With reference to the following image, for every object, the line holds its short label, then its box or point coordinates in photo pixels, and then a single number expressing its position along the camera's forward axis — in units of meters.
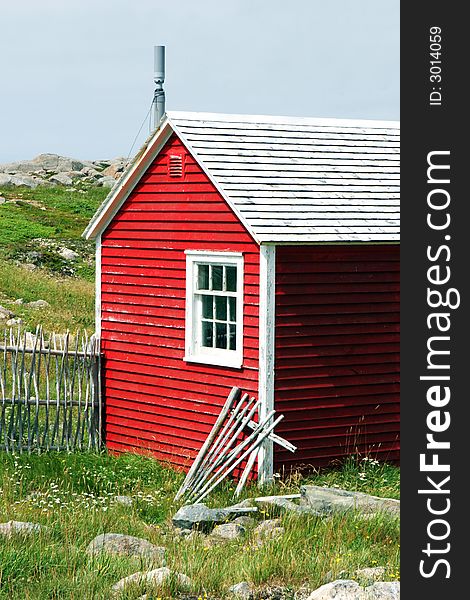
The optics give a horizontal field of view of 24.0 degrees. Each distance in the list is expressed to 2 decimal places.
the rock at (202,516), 10.99
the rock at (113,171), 65.38
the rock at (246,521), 10.93
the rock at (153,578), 8.15
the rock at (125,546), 9.35
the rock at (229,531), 10.36
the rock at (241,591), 8.26
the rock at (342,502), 11.08
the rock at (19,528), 9.51
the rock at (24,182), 57.67
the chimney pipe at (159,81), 18.39
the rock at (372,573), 8.63
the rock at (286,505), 10.98
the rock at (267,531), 10.01
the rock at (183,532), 10.77
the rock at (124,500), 12.52
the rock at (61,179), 61.34
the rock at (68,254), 39.46
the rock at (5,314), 26.56
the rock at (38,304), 29.02
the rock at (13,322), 25.36
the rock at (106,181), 59.91
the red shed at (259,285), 13.84
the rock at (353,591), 7.84
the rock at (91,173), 64.88
